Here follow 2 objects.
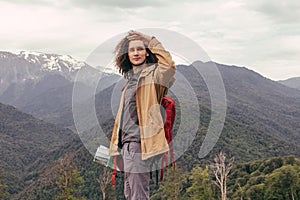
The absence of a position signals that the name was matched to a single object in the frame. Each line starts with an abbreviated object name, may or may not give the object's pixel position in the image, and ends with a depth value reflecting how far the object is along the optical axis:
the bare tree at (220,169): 26.72
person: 3.05
